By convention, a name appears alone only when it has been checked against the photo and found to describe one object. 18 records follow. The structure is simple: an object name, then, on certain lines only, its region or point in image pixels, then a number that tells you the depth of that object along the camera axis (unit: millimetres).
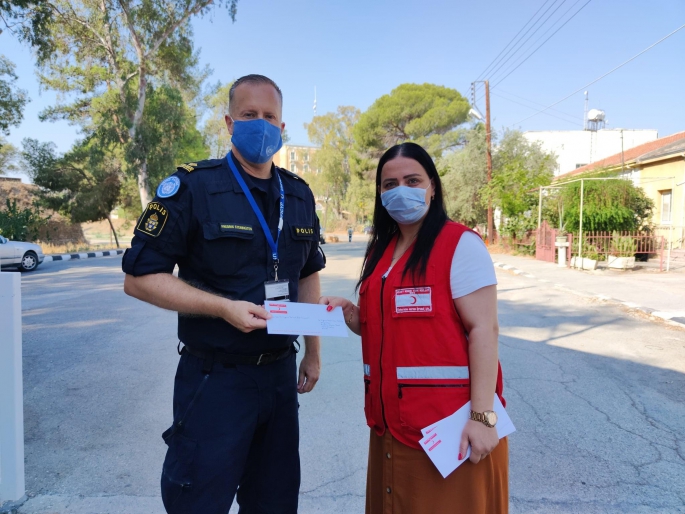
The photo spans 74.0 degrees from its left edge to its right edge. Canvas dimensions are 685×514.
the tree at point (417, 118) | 33000
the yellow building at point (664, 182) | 16328
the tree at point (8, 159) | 39750
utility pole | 23219
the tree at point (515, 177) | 19859
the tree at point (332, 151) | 49531
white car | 14062
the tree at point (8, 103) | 19359
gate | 16111
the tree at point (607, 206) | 15227
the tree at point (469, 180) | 25391
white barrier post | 2426
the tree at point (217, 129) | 42312
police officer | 1659
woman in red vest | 1568
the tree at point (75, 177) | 24891
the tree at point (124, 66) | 21344
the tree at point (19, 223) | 19802
